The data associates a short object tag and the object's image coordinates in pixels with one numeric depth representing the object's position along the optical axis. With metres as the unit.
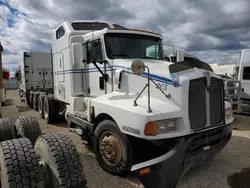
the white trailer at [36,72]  12.94
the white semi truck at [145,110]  3.13
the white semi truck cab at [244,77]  10.22
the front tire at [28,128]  3.92
